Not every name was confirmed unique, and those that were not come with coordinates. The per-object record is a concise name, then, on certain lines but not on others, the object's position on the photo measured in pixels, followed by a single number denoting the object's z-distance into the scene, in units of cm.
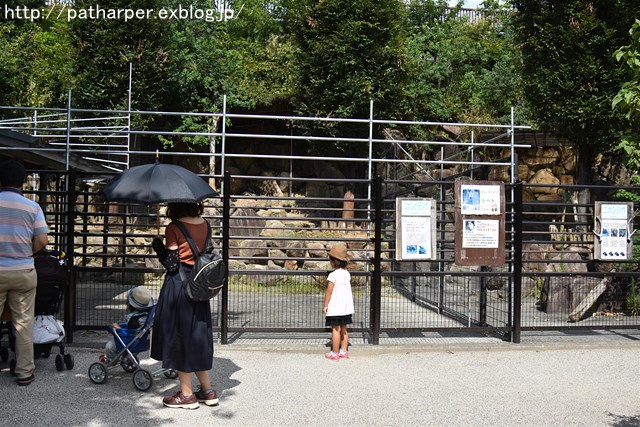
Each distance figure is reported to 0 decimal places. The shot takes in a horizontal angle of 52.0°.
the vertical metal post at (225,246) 847
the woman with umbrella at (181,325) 578
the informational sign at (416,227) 900
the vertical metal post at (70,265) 835
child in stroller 674
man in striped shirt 624
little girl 797
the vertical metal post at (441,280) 1072
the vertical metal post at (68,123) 1120
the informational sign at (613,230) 945
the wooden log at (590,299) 1100
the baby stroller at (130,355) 639
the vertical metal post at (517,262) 902
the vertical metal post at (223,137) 1115
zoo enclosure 866
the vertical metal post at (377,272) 869
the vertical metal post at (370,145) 1243
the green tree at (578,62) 1370
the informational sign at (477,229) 913
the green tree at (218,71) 2372
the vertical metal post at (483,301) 958
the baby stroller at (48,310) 698
